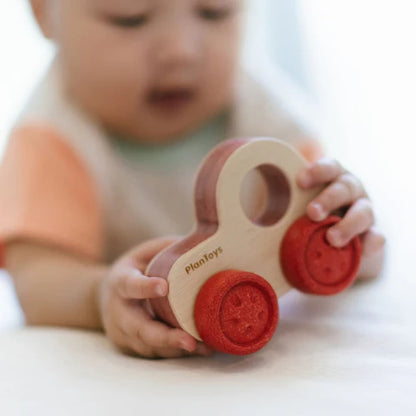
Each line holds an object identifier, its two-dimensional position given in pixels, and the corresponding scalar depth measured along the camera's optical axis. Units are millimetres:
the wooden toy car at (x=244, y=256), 385
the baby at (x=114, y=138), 594
